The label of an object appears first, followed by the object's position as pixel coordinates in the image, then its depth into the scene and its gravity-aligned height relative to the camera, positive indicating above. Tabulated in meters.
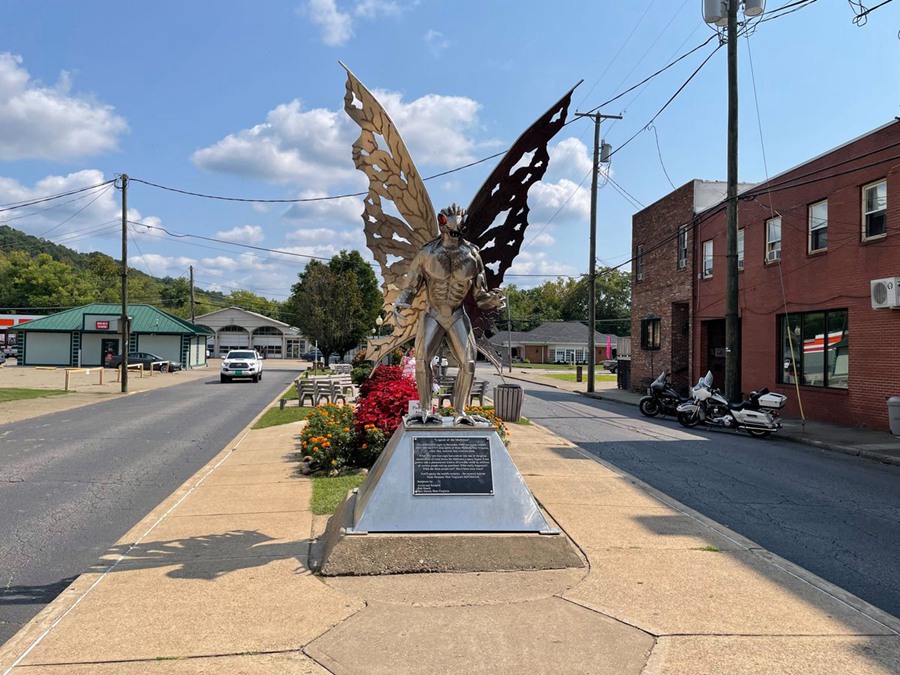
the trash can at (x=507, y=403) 16.56 -1.07
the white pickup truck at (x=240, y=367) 33.72 -0.71
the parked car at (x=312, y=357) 69.26 -0.28
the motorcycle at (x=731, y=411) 15.64 -1.13
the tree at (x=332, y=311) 47.50 +3.09
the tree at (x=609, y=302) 89.44 +8.14
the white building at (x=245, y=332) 79.38 +2.52
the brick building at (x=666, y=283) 26.53 +3.40
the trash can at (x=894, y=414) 14.46 -0.96
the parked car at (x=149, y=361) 46.19 -0.77
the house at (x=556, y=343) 80.00 +2.04
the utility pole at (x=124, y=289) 26.70 +2.39
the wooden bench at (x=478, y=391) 18.96 -0.92
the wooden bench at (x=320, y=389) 18.67 -0.98
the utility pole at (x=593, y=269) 30.44 +4.18
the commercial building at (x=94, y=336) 49.59 +0.99
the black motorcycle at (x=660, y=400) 20.14 -1.10
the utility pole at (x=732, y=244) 17.70 +3.14
